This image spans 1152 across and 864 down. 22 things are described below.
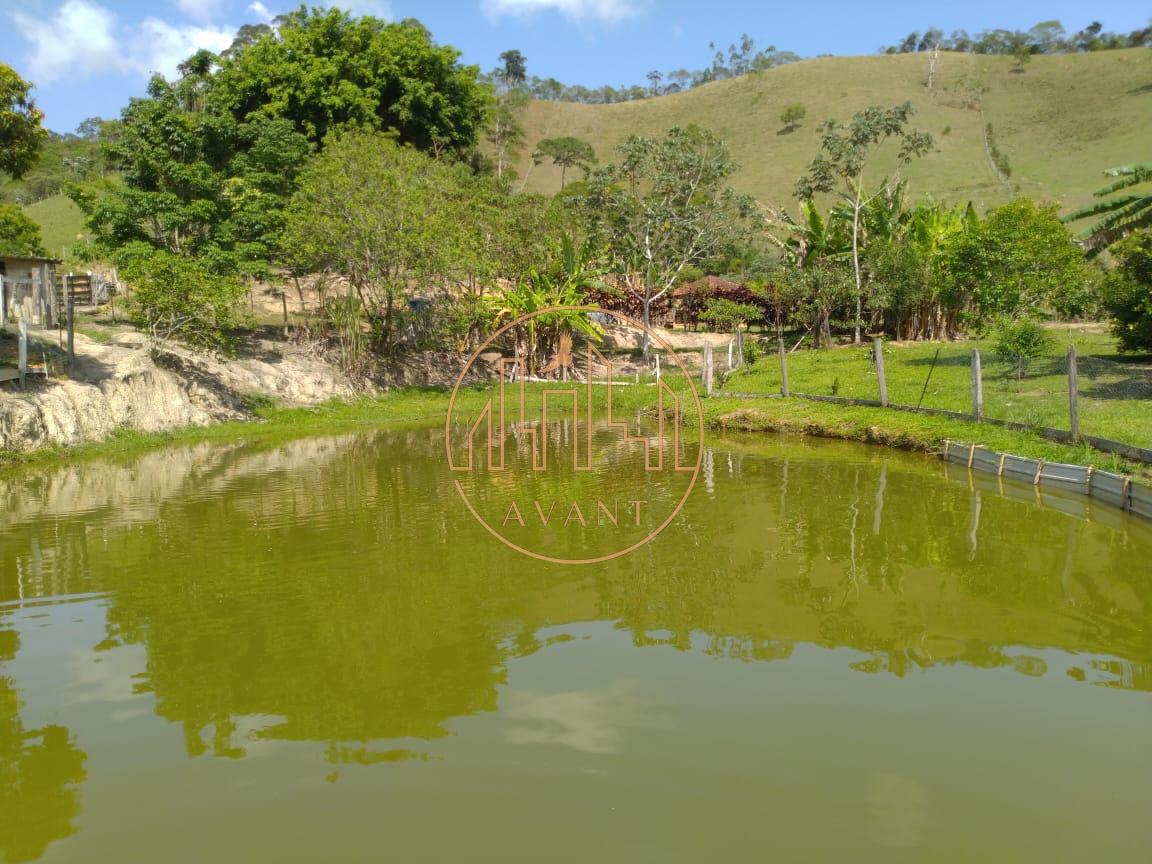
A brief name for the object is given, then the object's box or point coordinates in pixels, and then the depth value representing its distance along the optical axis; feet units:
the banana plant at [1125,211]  49.01
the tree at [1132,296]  62.03
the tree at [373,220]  76.28
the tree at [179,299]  62.95
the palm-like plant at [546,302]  88.38
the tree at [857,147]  102.42
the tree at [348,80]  108.58
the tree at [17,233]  102.83
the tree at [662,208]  108.27
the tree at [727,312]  105.29
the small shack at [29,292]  52.65
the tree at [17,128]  64.13
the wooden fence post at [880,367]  53.42
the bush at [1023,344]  53.57
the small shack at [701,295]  116.26
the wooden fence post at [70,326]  56.70
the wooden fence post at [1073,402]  38.17
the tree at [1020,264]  69.15
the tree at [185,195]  80.74
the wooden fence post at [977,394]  45.47
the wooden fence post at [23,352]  50.67
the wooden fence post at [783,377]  61.87
